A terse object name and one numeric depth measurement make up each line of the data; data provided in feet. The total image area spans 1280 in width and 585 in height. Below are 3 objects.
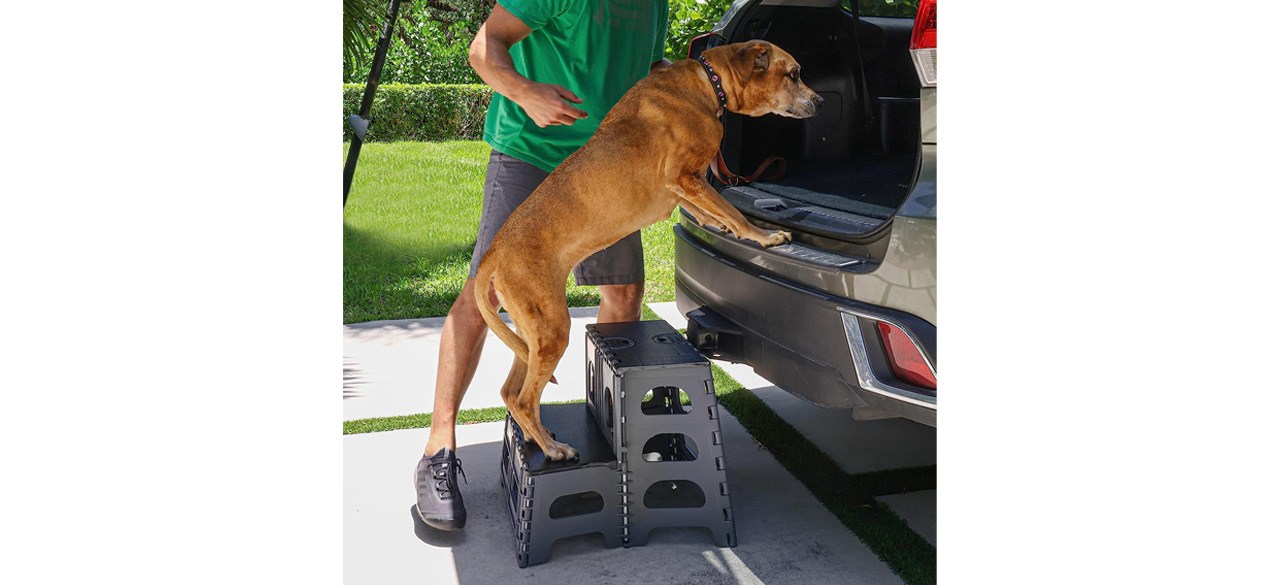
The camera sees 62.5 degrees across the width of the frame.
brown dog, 8.66
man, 9.69
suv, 8.17
